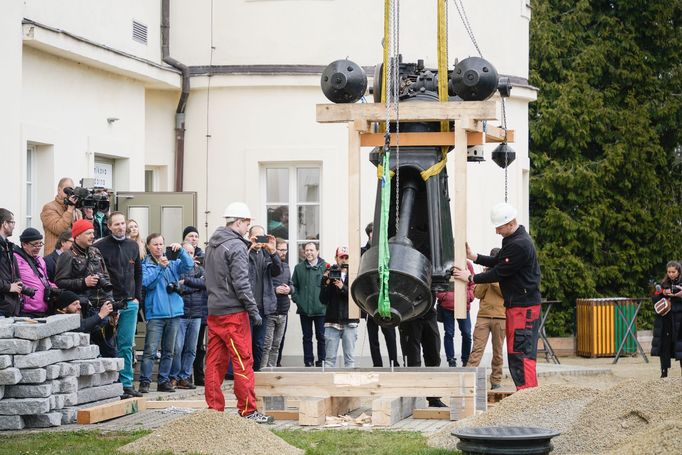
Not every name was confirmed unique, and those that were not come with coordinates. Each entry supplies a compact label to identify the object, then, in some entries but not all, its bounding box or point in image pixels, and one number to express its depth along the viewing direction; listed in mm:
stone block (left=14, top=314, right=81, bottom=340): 13195
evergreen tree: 30609
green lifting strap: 12445
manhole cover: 10234
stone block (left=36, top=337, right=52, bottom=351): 13531
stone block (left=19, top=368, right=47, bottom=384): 13234
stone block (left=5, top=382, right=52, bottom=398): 13305
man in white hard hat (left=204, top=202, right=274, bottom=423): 13719
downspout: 21812
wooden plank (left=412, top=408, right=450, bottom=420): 14719
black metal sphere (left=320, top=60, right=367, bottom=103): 13352
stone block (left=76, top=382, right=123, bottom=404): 14289
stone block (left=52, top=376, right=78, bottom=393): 13688
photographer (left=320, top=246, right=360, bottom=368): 18328
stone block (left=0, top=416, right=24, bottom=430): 13258
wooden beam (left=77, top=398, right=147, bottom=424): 13773
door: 20172
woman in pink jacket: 14281
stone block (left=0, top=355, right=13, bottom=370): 13064
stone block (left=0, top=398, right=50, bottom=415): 13242
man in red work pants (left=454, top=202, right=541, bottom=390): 14664
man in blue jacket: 16719
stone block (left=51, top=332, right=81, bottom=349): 13719
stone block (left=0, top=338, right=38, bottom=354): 13125
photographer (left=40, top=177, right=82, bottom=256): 16505
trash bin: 28172
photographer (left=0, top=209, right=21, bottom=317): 13867
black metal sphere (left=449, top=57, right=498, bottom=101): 13273
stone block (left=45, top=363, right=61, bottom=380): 13469
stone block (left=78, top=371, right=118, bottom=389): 14391
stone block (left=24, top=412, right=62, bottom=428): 13453
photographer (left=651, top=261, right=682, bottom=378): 20109
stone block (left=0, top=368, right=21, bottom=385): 13047
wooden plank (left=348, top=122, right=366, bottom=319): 13555
